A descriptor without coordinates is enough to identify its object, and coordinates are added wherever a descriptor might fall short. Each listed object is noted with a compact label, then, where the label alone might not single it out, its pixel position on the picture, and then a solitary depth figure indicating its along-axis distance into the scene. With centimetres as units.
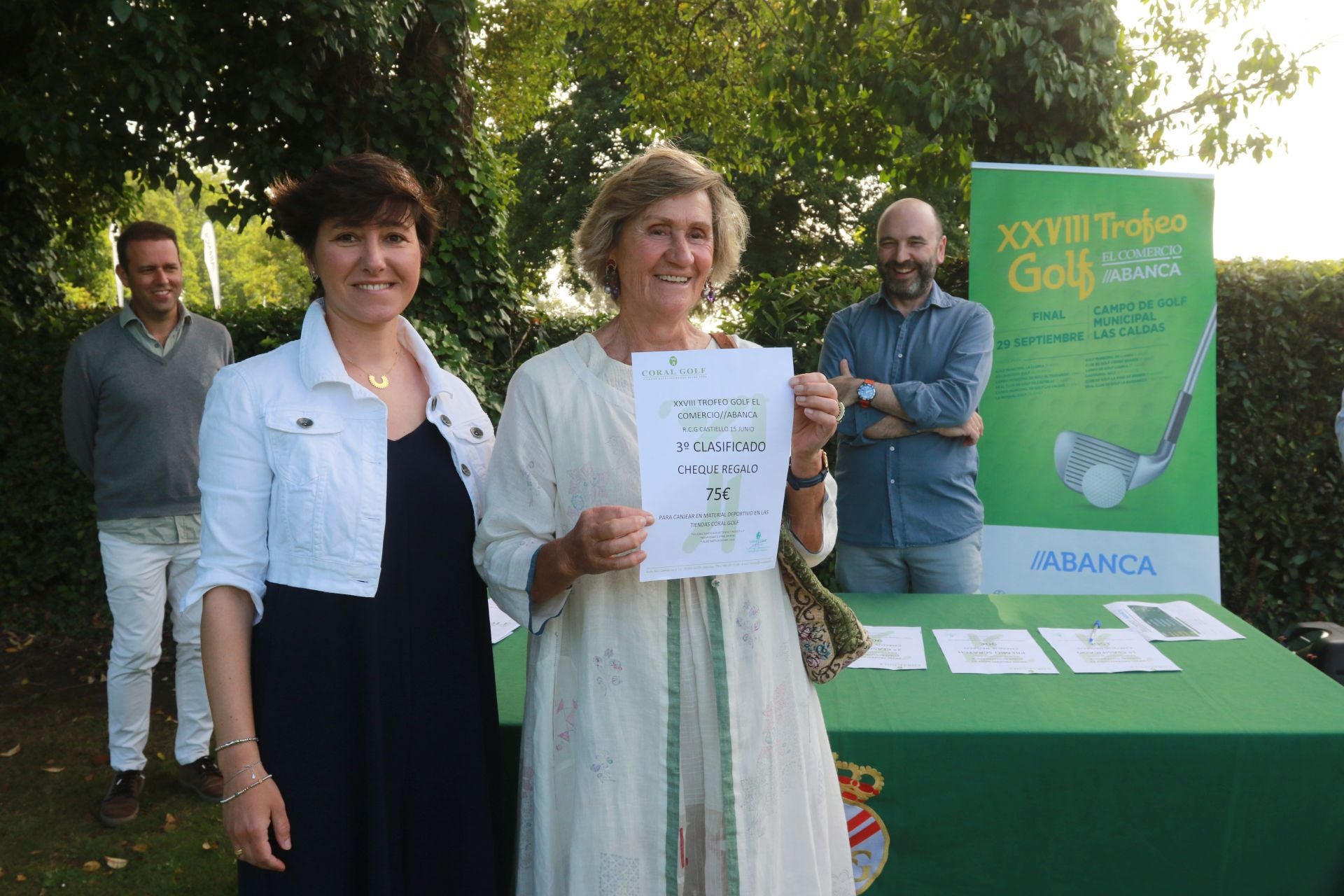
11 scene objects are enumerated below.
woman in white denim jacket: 170
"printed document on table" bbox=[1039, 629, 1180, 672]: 262
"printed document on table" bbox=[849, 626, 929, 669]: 264
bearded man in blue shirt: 367
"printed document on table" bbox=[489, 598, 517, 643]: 290
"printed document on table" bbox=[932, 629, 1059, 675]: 261
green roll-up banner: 466
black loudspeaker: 298
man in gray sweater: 395
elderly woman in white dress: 171
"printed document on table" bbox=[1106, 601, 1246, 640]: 290
